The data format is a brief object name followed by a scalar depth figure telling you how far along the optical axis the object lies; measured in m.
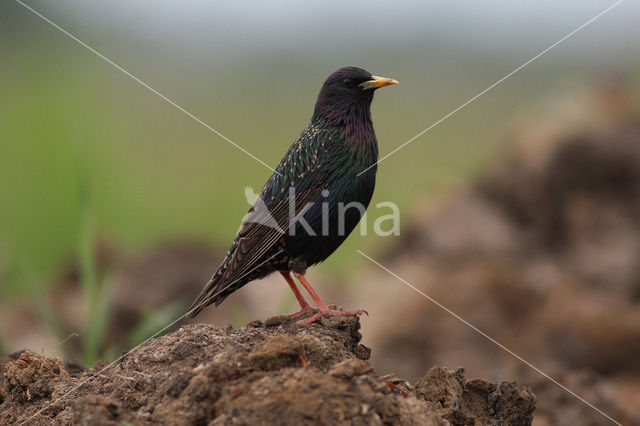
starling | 9.83
